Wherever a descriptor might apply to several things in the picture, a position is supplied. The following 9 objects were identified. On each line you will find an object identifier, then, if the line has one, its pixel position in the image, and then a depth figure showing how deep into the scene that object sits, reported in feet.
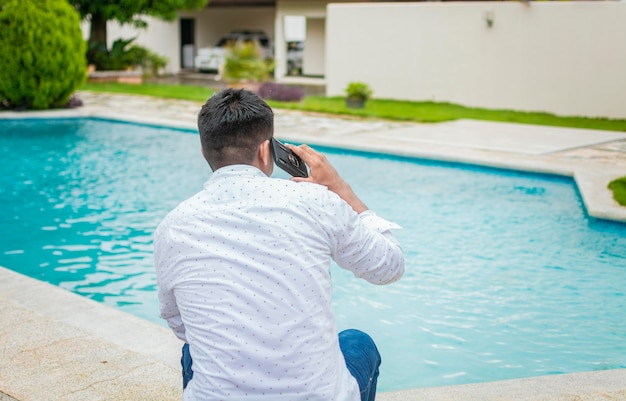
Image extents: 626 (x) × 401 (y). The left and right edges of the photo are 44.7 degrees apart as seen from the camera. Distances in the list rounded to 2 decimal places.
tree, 72.28
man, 6.37
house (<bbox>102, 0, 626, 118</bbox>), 51.89
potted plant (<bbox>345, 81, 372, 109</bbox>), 55.16
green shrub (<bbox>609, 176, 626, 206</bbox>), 25.76
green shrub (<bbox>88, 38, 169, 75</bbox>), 78.64
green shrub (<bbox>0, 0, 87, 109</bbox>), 49.39
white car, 92.68
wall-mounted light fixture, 56.44
